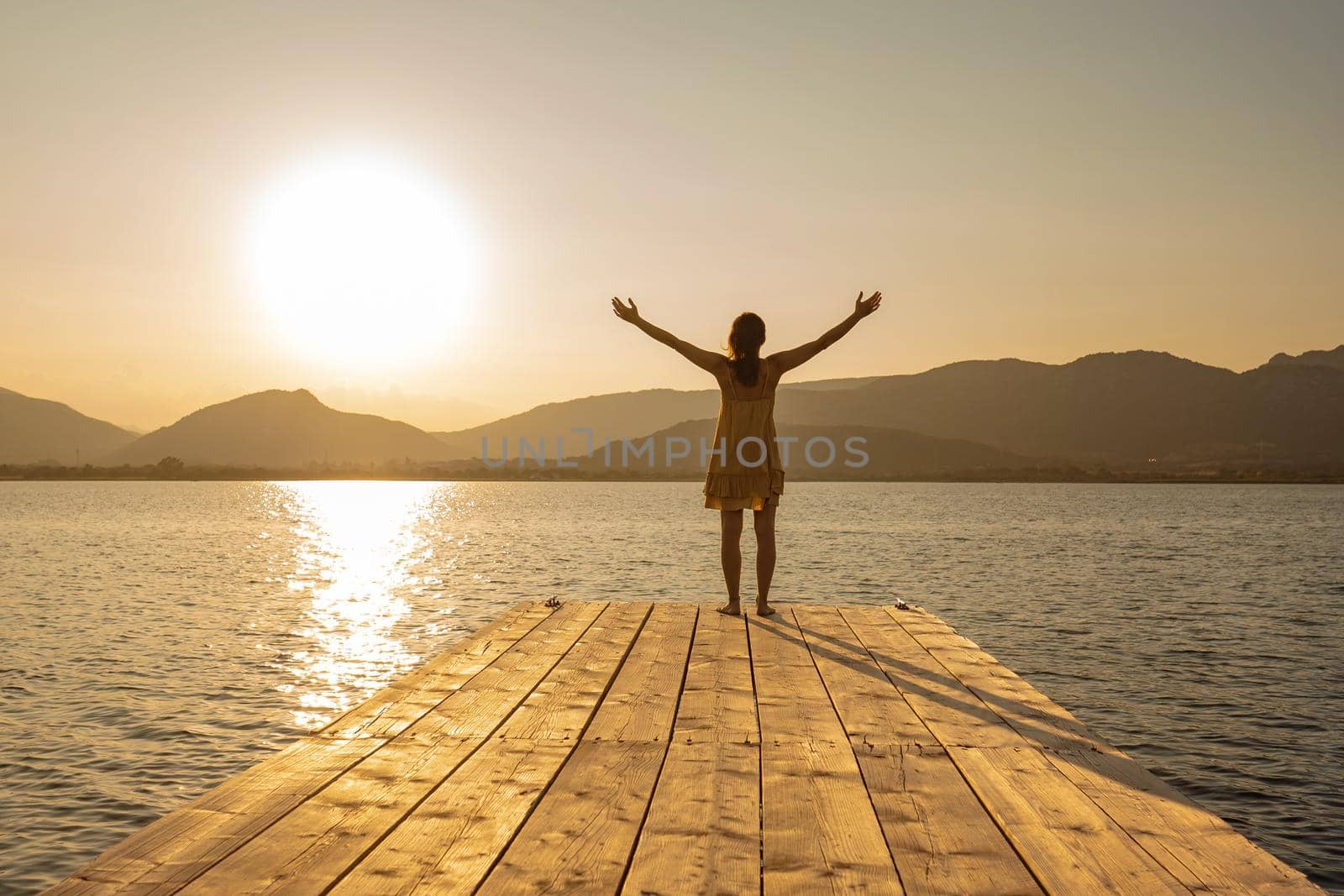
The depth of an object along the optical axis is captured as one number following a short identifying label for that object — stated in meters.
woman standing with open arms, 8.49
